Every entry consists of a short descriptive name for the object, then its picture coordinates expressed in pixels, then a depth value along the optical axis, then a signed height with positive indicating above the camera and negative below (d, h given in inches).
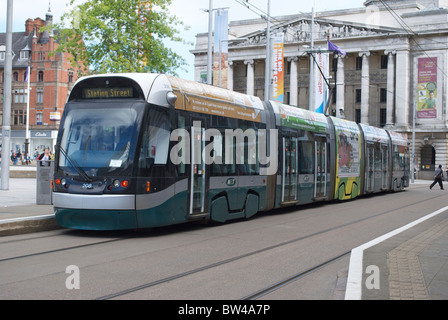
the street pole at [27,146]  2478.1 +68.3
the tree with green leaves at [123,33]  1146.7 +257.0
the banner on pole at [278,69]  1590.8 +275.3
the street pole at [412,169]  2288.4 -15.8
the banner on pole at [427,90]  2731.3 +353.9
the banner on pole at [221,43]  1270.9 +261.1
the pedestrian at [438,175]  1533.0 -23.9
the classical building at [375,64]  2829.7 +549.2
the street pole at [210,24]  1213.5 +288.6
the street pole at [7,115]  768.9 +57.8
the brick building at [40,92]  3233.3 +386.7
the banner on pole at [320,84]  1624.0 +226.6
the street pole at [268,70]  1432.1 +231.8
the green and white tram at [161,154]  434.9 +6.5
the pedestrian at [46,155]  776.6 +6.9
